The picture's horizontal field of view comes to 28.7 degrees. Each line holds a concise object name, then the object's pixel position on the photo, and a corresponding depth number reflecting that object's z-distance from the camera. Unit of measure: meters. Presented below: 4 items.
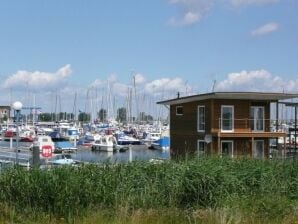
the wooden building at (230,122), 47.41
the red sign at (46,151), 27.35
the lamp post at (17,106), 27.43
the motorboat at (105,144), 91.88
